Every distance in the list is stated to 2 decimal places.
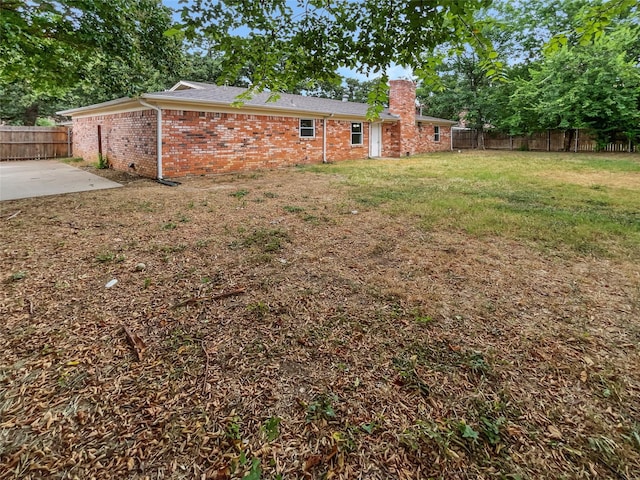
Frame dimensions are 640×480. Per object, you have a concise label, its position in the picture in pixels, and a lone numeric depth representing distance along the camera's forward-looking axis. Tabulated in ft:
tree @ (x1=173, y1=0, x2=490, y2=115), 8.23
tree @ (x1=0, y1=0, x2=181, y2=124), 21.39
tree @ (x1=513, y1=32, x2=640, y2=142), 54.13
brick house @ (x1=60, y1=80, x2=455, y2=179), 32.76
